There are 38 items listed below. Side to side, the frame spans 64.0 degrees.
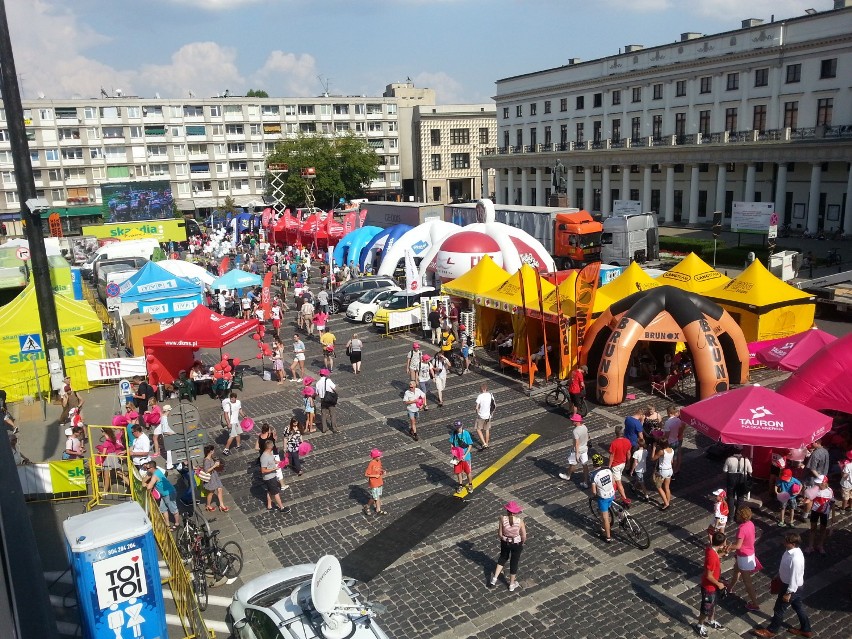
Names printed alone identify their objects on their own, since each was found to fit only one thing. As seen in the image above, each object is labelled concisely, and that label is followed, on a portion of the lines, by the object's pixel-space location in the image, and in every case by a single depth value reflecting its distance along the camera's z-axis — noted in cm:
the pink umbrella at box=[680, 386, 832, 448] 1138
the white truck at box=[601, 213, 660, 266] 3844
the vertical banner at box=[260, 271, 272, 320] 2785
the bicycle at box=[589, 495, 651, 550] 1138
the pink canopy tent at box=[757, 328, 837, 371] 1542
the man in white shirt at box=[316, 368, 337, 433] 1677
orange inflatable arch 1705
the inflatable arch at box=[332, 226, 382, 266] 3984
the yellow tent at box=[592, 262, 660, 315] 2109
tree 7206
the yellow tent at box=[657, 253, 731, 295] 2264
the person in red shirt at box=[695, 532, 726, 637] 895
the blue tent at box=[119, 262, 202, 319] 2575
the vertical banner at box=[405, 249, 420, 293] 2777
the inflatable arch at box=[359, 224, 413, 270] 3722
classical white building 4553
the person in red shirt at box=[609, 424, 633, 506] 1229
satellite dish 730
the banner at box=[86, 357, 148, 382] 1966
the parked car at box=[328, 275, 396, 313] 3111
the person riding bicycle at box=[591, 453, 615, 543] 1126
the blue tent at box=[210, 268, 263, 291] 2810
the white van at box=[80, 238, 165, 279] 4103
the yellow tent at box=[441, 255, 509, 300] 2327
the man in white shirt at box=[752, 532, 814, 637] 880
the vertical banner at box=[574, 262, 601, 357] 1886
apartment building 7456
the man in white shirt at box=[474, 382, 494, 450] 1535
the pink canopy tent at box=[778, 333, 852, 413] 1267
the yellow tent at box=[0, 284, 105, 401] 2111
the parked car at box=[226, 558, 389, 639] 745
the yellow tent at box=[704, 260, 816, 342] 2070
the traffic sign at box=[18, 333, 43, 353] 1881
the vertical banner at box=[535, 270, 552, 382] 1950
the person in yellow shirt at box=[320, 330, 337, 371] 2171
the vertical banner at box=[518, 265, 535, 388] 1951
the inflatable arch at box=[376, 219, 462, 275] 3416
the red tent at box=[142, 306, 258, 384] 1988
